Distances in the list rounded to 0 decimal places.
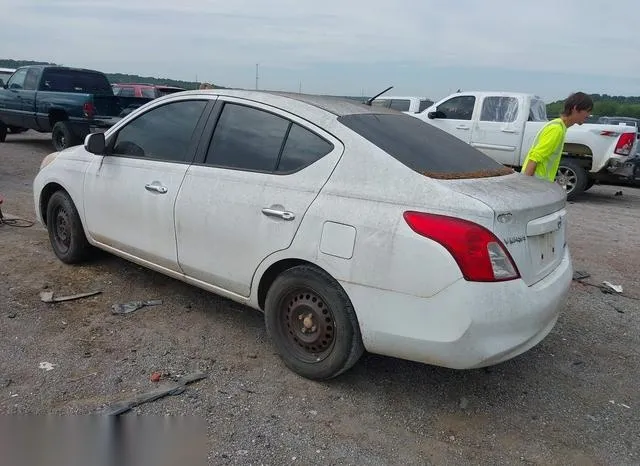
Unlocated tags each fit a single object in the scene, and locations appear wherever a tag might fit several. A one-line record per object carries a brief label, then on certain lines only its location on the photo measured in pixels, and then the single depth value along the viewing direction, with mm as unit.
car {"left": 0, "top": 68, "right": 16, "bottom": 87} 15642
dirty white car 2717
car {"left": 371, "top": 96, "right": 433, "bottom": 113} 16281
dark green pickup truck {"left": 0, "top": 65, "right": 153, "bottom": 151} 11344
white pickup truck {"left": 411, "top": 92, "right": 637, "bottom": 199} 10250
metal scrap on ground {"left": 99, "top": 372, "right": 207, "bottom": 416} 2875
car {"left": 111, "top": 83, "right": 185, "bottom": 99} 15134
